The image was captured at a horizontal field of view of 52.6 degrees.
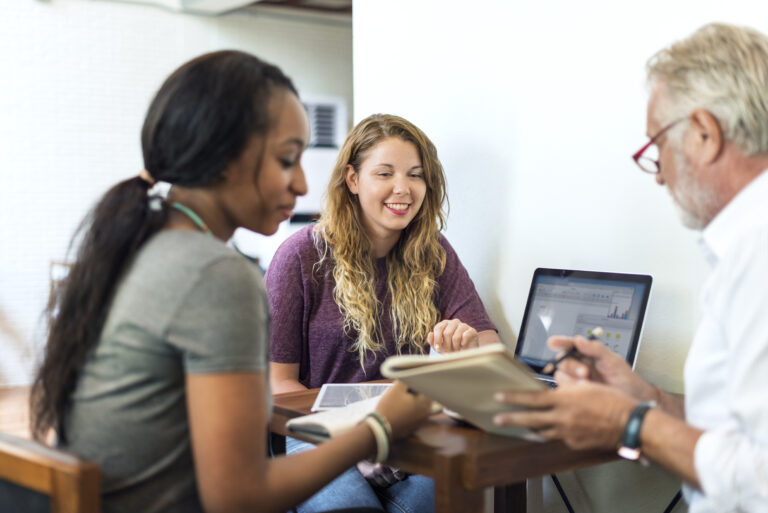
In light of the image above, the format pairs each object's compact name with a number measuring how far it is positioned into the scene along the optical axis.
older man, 1.19
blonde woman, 2.29
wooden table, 1.31
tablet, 1.74
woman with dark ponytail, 1.09
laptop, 2.02
